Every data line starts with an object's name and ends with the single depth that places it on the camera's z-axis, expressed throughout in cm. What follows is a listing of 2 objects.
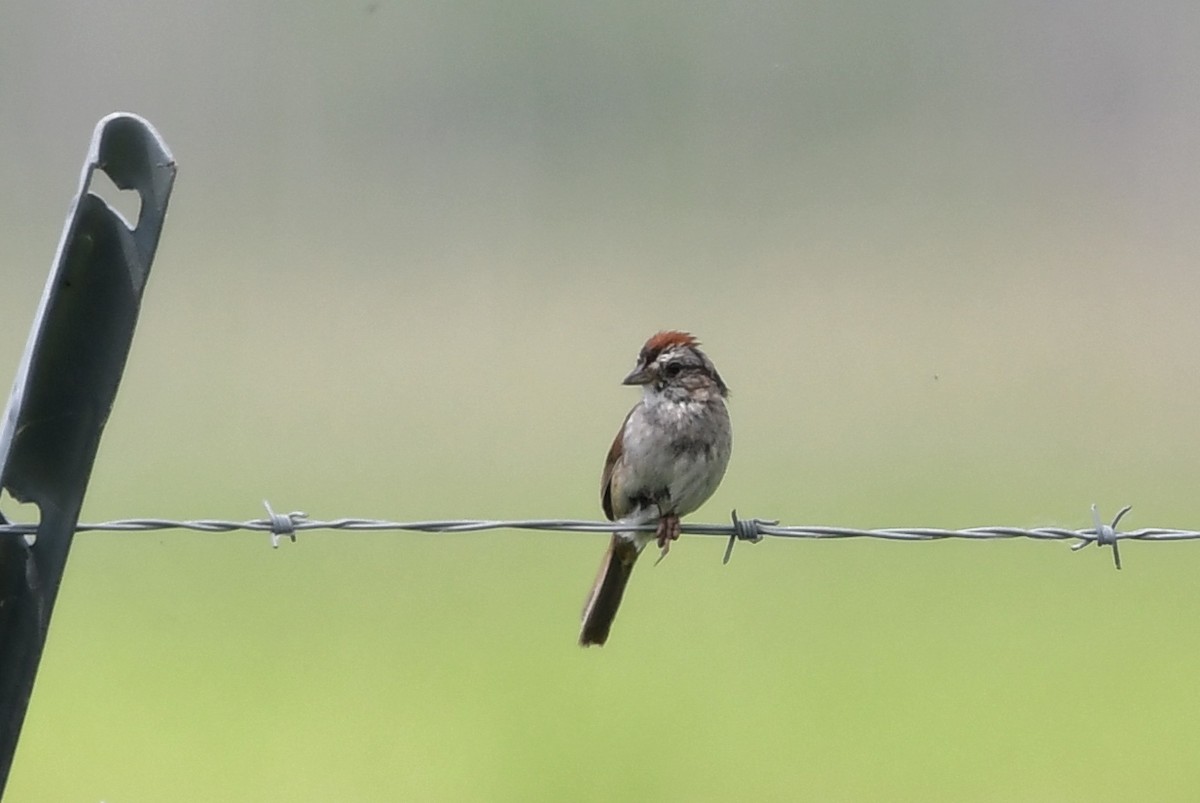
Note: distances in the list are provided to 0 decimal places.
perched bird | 1042
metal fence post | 659
